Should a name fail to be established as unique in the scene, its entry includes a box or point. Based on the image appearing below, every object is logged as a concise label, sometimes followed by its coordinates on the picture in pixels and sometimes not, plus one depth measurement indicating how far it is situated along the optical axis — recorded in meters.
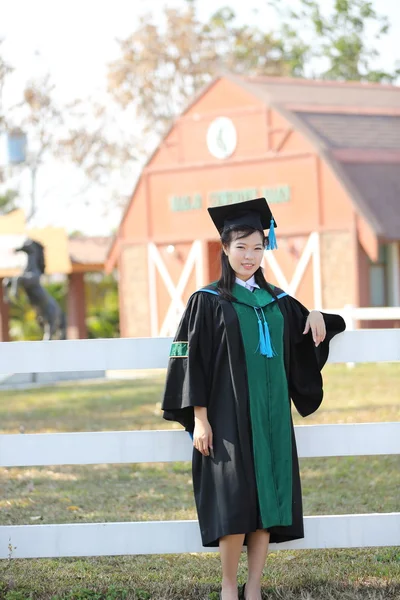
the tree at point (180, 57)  35.03
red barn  21.52
